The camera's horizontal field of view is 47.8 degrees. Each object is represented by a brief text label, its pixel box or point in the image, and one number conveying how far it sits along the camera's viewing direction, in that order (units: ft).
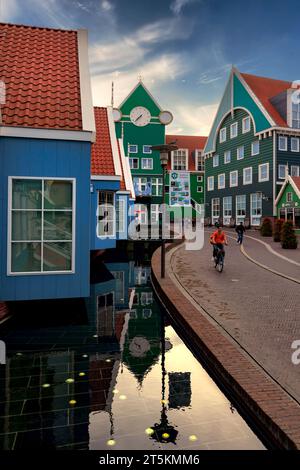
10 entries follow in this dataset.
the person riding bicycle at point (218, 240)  44.28
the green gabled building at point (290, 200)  101.14
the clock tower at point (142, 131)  148.77
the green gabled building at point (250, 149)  115.55
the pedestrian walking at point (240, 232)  75.88
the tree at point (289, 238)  71.56
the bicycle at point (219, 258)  43.11
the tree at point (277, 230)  86.21
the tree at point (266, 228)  99.81
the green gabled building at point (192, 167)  170.71
